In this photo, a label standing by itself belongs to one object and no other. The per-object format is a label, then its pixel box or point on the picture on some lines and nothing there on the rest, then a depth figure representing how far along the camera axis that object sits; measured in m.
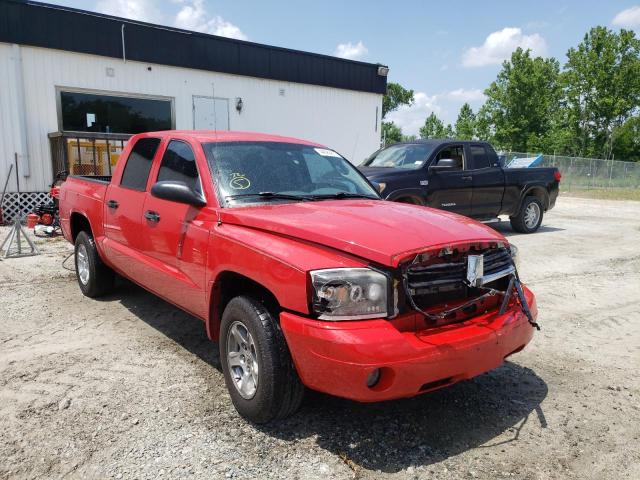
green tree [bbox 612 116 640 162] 44.62
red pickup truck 2.62
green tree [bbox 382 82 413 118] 70.81
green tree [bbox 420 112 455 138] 76.93
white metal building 11.98
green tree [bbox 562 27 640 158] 41.78
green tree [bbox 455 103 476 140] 61.78
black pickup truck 8.84
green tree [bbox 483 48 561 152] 46.34
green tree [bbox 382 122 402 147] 76.90
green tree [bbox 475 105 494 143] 50.78
